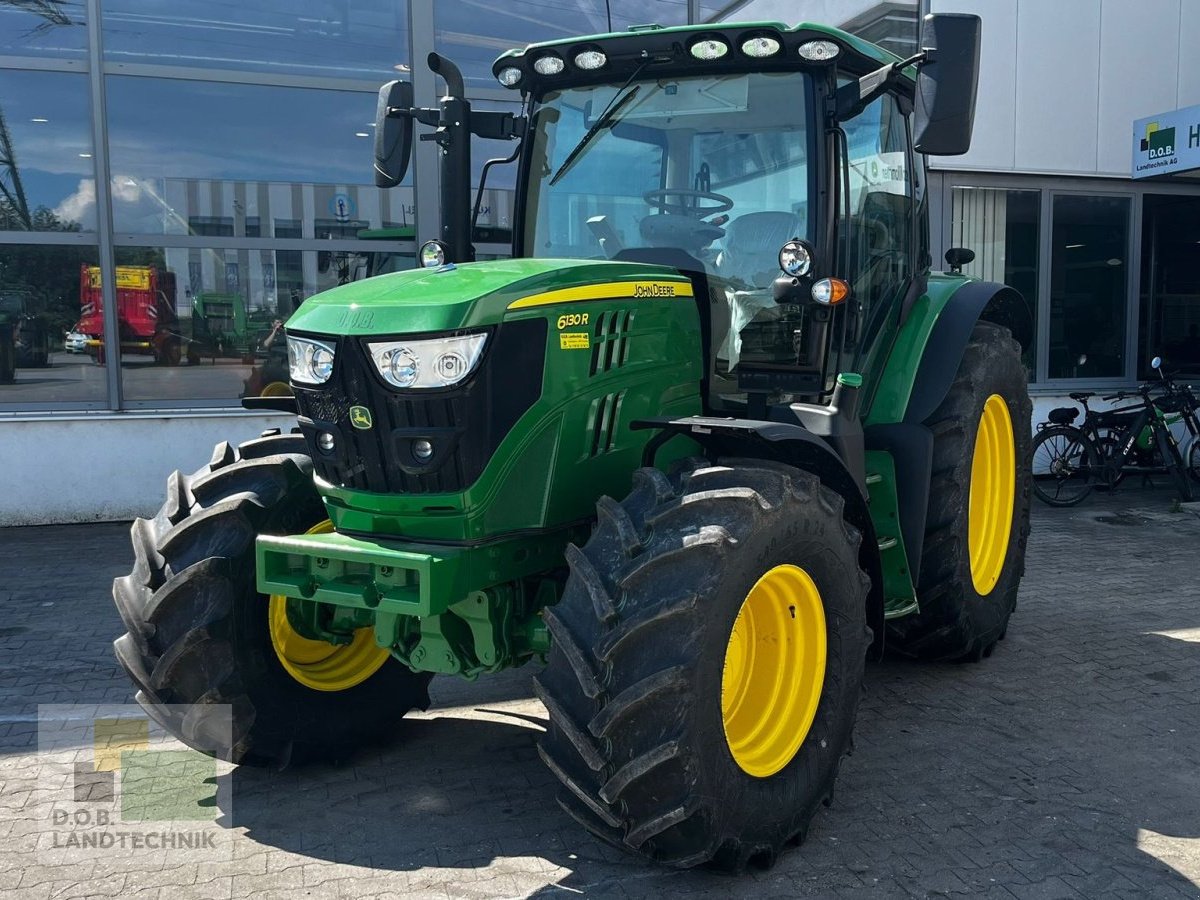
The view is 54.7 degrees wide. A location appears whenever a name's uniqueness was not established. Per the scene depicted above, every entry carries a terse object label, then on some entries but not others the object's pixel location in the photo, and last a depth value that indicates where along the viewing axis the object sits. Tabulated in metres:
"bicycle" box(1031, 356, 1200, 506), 10.23
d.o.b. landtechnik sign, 10.45
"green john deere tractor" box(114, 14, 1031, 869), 3.17
